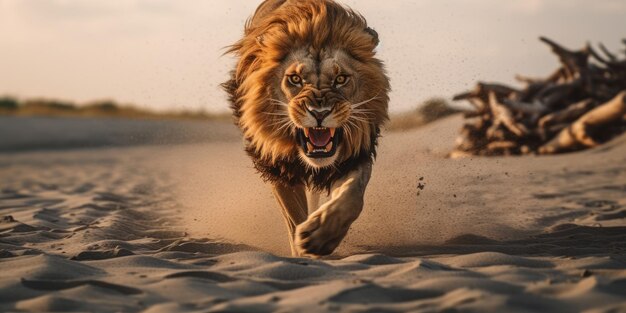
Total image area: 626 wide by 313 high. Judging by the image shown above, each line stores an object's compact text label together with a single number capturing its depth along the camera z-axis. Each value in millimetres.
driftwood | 23016
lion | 9289
